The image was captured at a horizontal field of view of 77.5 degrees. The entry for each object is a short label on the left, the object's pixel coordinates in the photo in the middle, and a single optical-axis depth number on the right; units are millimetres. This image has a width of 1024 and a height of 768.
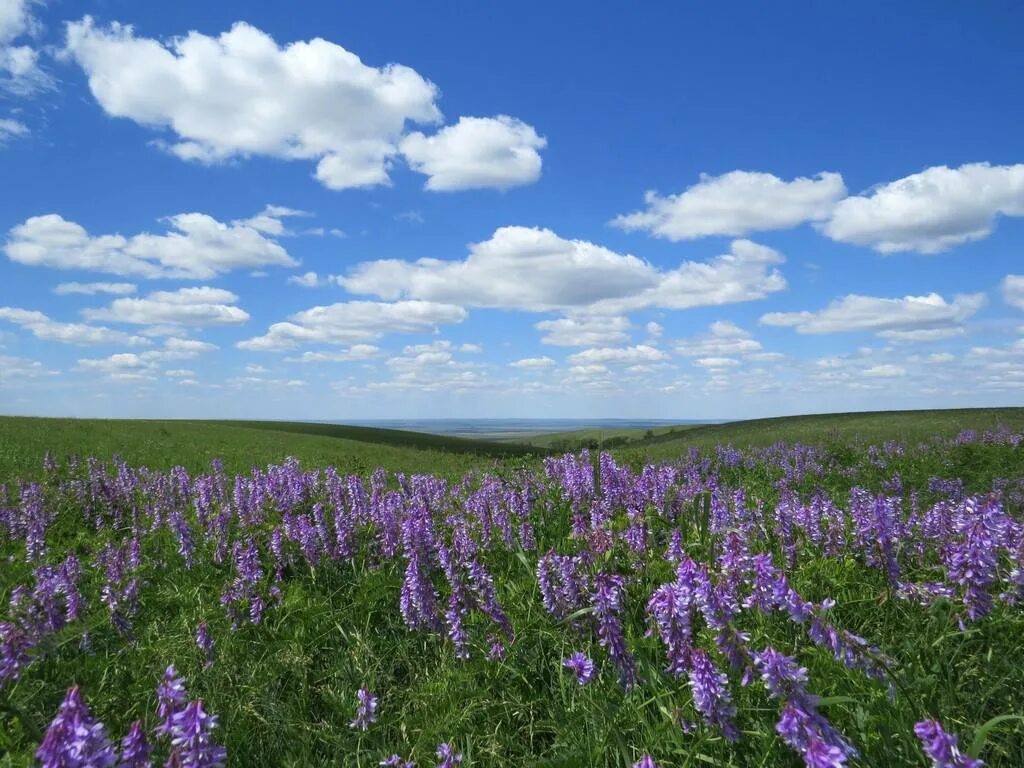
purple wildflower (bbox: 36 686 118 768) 2465
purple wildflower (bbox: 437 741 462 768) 3463
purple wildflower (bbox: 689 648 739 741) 3373
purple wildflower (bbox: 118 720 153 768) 2645
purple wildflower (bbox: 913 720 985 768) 2447
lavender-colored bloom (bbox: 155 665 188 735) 2816
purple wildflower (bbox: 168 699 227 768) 2785
